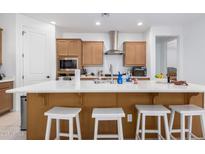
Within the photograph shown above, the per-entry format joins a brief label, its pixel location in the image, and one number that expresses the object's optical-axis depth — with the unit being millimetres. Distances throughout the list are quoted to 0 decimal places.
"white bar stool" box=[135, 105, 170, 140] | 2107
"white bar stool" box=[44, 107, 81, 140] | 1994
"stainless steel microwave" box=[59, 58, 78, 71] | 5676
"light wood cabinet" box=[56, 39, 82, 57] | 5758
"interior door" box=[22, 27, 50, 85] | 4637
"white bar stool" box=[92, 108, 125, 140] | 1993
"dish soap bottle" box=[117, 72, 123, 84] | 2880
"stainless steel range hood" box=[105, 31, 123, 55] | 6094
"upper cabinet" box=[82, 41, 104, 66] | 5980
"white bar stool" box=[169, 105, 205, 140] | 2115
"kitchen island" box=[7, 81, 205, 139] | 2514
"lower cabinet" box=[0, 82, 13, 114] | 3996
